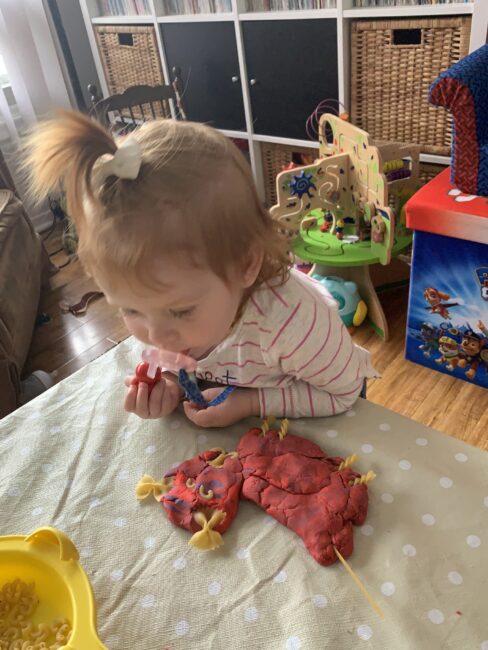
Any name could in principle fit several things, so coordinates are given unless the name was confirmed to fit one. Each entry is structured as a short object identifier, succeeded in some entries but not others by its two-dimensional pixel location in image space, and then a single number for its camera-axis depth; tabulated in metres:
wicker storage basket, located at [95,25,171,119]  2.27
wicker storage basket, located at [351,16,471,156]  1.49
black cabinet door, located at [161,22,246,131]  2.02
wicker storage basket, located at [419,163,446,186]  1.68
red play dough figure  0.50
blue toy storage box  1.23
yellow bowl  0.44
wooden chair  1.76
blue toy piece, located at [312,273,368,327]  1.62
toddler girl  0.46
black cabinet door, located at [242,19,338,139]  1.74
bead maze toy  1.50
